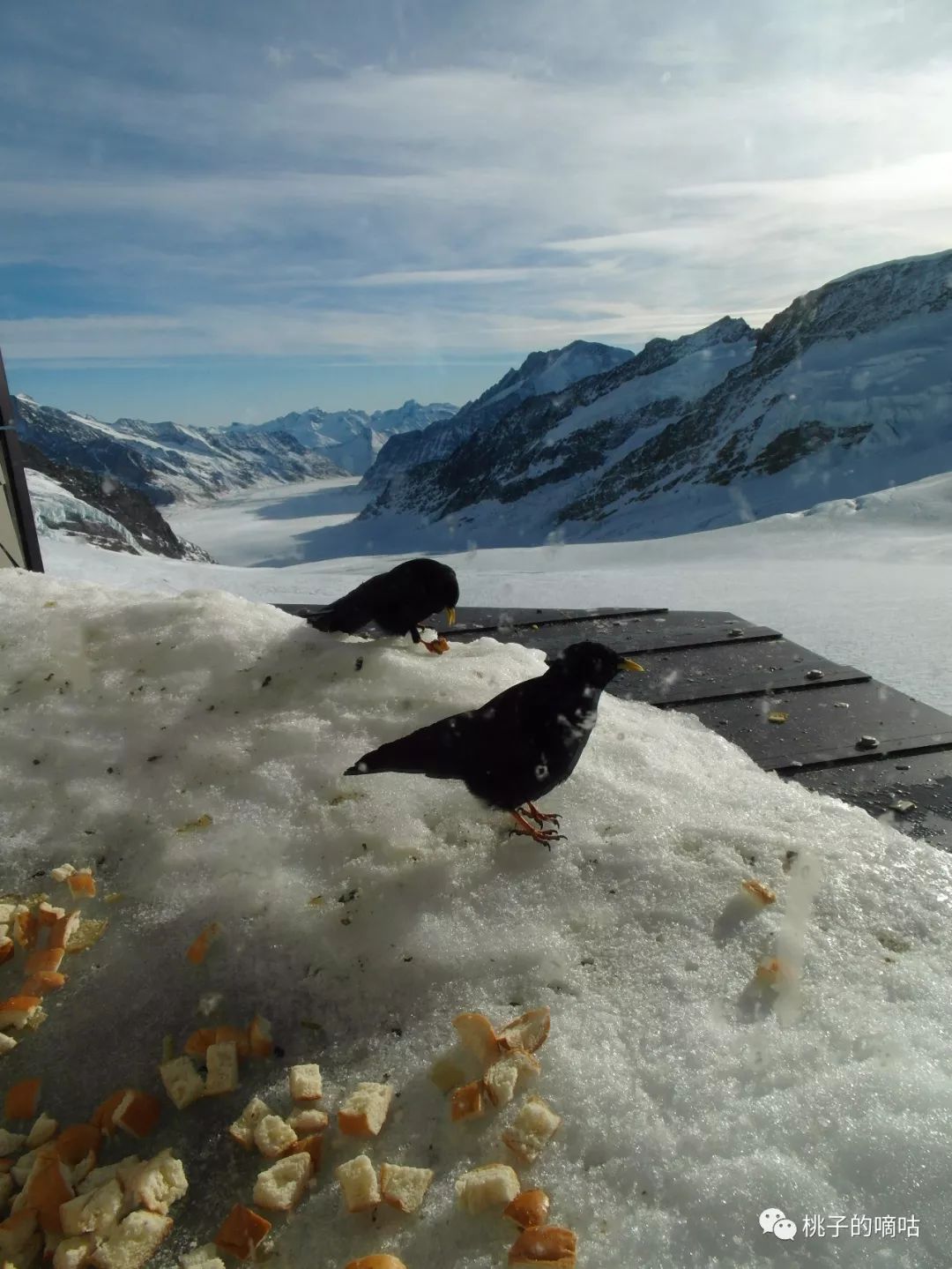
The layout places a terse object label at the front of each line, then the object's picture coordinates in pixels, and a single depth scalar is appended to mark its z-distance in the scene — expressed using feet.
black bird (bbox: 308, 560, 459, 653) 4.04
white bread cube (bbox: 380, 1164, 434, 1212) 1.66
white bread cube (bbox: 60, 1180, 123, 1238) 1.66
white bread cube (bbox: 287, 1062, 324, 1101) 1.86
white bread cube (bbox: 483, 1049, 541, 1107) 1.83
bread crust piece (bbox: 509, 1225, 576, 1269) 1.54
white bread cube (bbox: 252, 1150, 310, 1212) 1.67
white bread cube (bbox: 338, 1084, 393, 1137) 1.80
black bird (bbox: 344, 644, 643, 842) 2.51
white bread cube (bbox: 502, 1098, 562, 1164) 1.76
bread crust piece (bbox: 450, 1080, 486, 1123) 1.84
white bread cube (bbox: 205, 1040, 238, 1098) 1.89
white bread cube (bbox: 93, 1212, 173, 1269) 1.63
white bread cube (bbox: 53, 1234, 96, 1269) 1.63
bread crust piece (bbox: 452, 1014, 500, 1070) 1.92
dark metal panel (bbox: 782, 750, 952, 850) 2.81
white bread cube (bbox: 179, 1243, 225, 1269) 1.57
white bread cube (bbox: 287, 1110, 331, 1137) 1.80
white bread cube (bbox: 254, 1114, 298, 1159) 1.75
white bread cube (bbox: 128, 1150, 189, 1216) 1.68
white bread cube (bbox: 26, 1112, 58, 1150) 1.84
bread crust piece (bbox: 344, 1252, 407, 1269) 1.55
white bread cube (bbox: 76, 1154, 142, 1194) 1.74
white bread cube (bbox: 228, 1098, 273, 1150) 1.80
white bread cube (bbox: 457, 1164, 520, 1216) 1.66
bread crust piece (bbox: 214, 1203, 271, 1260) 1.61
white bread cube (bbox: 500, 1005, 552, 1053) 1.94
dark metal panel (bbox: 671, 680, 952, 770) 3.38
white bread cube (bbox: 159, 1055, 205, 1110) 1.87
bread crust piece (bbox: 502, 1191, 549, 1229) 1.61
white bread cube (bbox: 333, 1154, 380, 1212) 1.67
